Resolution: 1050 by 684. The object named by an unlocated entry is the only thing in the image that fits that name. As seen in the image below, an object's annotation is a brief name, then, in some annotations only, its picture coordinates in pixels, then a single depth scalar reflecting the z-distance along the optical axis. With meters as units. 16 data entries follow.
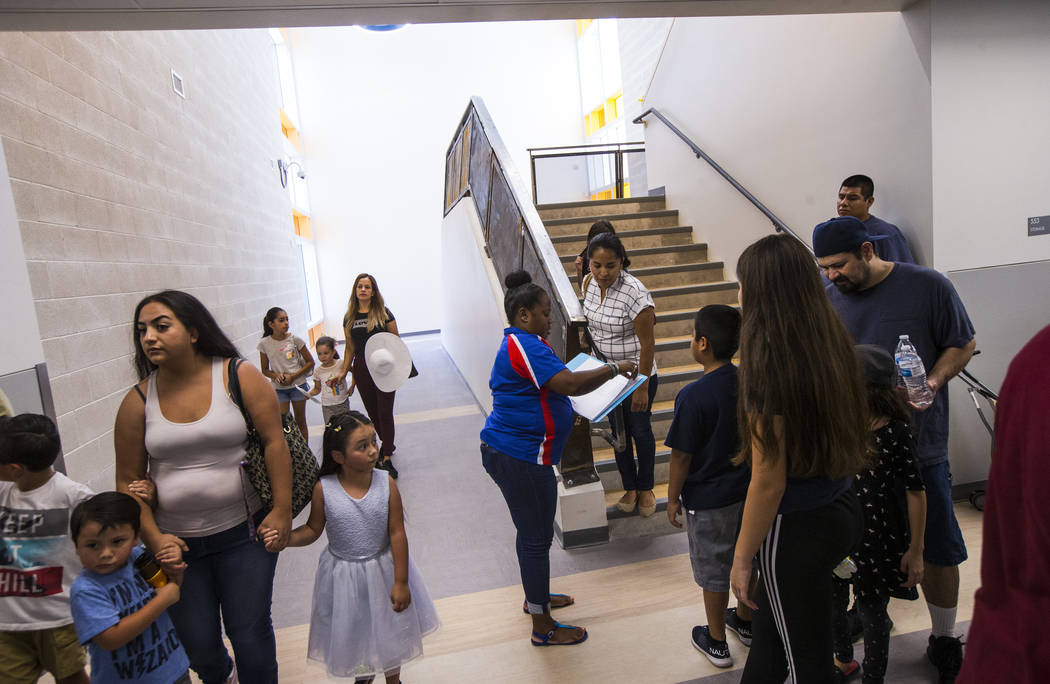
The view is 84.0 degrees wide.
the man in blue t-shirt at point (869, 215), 3.25
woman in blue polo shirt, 2.27
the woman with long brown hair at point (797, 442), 1.38
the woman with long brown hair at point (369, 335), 4.66
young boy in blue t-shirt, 1.54
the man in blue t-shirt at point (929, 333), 2.17
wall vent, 5.96
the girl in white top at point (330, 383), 4.61
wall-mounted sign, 3.40
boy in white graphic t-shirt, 1.80
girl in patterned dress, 1.86
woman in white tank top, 1.72
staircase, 3.82
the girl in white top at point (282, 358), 4.77
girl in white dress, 1.97
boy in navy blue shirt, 2.09
